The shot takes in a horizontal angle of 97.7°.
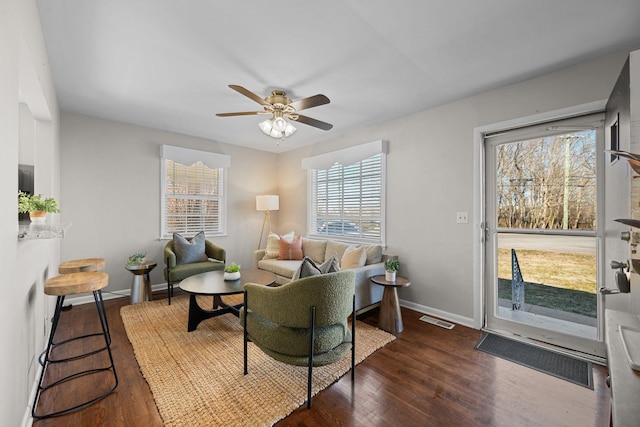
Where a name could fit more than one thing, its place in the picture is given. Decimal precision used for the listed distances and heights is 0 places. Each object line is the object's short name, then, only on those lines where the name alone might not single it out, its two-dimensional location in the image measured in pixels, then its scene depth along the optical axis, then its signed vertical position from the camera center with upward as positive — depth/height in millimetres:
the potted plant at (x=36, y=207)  1643 +28
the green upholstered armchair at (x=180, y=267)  3590 -735
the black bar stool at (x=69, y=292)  1680 -485
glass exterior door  2396 -180
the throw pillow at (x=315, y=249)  4266 -555
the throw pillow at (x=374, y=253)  3562 -516
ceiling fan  2635 +984
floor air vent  2982 -1194
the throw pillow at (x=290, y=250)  4395 -584
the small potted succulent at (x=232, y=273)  2883 -628
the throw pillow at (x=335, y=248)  3997 -511
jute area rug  1688 -1191
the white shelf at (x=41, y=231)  1368 -102
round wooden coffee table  2557 -706
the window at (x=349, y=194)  3967 +299
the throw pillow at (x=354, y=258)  3406 -562
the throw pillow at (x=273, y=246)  4551 -550
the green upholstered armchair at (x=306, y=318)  1685 -663
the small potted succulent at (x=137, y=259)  3514 -598
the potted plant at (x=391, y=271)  2990 -621
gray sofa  3127 -717
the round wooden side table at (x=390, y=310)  2844 -988
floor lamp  4992 +177
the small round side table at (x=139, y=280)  3451 -865
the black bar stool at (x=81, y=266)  2355 -465
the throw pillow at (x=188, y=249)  3908 -527
